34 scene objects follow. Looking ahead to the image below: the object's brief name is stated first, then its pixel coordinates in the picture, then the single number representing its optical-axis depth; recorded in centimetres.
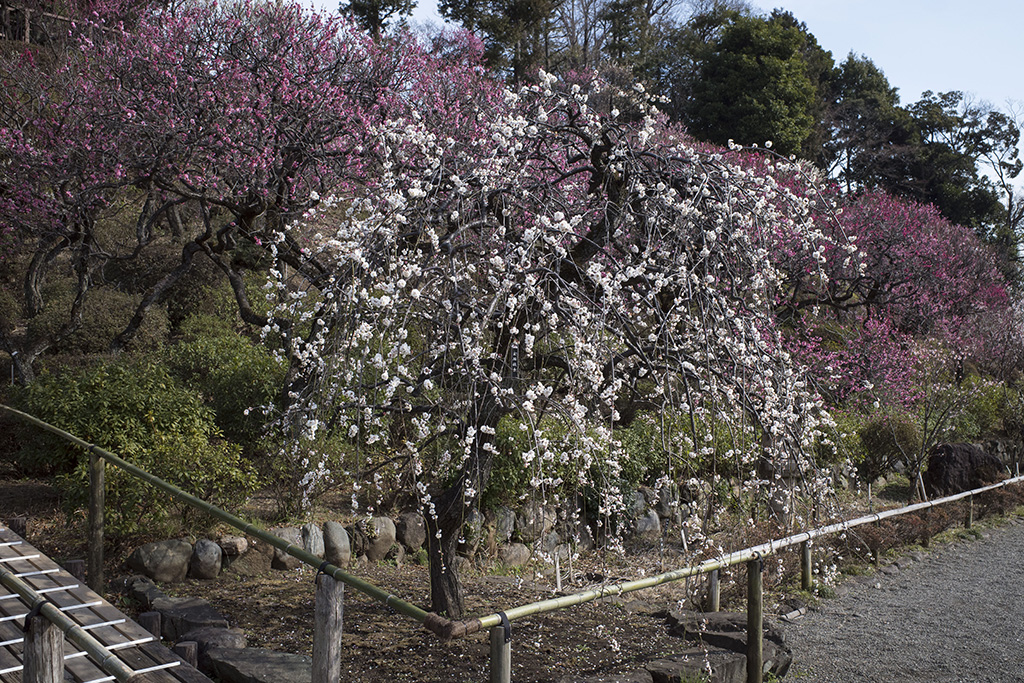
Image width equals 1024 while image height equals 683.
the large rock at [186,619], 399
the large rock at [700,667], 362
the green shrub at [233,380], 699
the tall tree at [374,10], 1925
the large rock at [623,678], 347
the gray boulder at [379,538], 587
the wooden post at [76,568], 421
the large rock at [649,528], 730
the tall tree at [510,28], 1998
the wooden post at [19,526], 479
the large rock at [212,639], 365
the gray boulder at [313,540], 543
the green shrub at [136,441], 504
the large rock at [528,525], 671
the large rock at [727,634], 427
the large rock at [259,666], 330
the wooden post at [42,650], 233
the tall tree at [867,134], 2491
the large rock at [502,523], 650
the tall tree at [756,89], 2098
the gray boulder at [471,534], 618
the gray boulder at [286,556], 550
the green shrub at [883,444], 1005
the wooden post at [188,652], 333
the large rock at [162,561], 493
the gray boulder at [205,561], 510
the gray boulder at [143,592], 443
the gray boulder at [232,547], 532
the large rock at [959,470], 920
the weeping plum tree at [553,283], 337
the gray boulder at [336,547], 560
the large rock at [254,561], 532
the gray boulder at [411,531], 612
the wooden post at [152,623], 376
